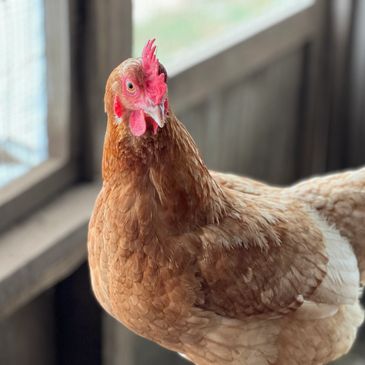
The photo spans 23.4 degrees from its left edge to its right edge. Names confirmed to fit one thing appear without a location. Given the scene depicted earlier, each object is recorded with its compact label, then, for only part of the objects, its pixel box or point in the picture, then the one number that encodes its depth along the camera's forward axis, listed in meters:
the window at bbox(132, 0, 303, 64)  1.86
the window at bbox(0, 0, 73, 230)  1.57
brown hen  1.06
